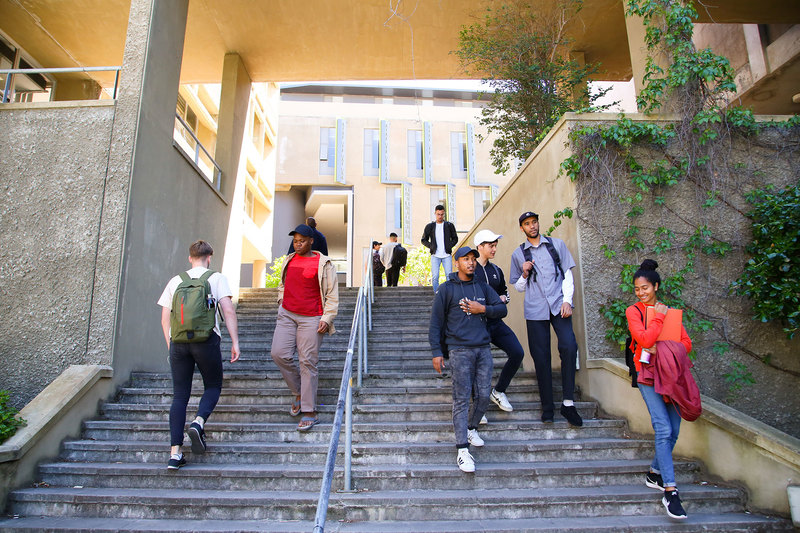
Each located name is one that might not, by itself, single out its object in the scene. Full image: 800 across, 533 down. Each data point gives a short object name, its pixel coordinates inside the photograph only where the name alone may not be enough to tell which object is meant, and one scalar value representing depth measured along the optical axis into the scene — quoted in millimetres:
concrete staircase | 3320
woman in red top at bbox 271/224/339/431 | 4371
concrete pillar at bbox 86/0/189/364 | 5430
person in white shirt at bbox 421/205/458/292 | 8188
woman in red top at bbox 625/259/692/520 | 3262
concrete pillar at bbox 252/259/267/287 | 18300
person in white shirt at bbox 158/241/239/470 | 3816
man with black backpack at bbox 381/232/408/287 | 11453
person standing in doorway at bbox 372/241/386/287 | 12280
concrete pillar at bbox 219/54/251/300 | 9648
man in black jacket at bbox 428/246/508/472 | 3869
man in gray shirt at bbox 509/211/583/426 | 4422
